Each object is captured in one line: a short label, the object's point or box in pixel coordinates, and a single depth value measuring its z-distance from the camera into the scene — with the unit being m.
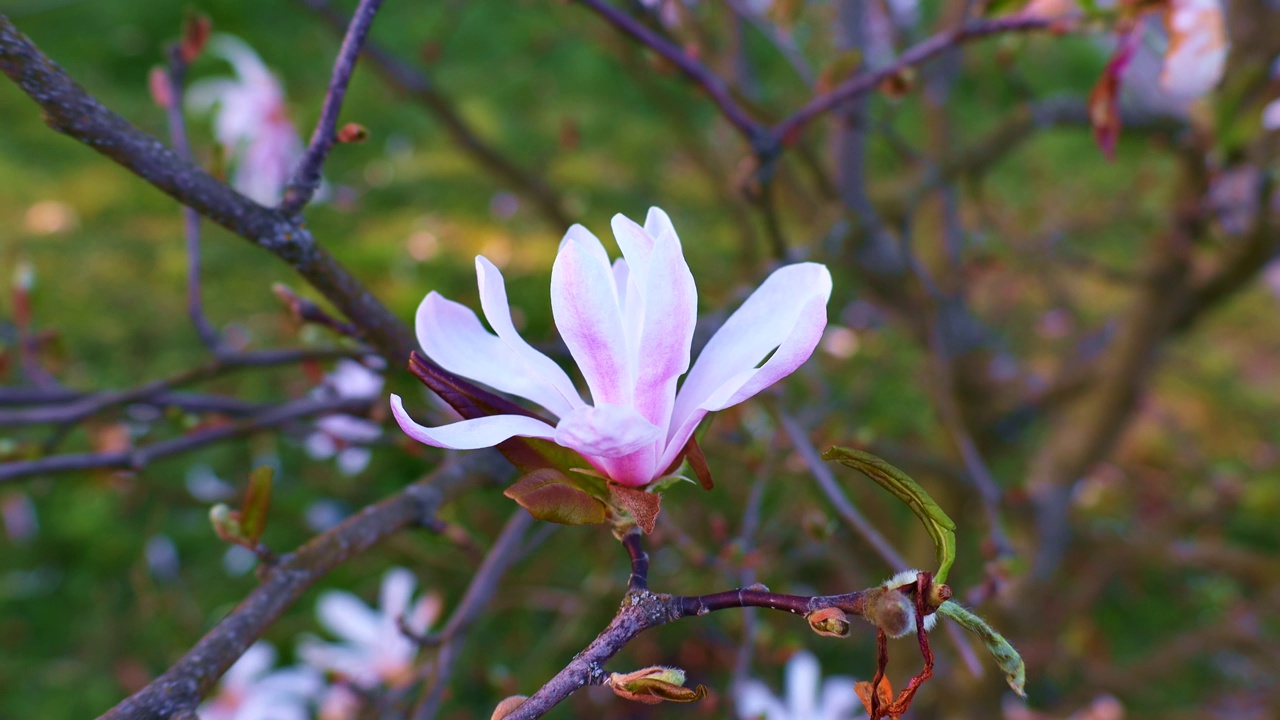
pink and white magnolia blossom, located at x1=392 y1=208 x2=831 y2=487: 0.37
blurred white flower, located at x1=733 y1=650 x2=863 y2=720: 1.22
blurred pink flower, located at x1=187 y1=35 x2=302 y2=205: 1.59
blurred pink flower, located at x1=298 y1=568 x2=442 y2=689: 1.19
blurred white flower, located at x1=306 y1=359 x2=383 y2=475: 0.85
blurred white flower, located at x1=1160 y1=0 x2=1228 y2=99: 0.71
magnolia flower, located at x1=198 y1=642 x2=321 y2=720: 1.28
